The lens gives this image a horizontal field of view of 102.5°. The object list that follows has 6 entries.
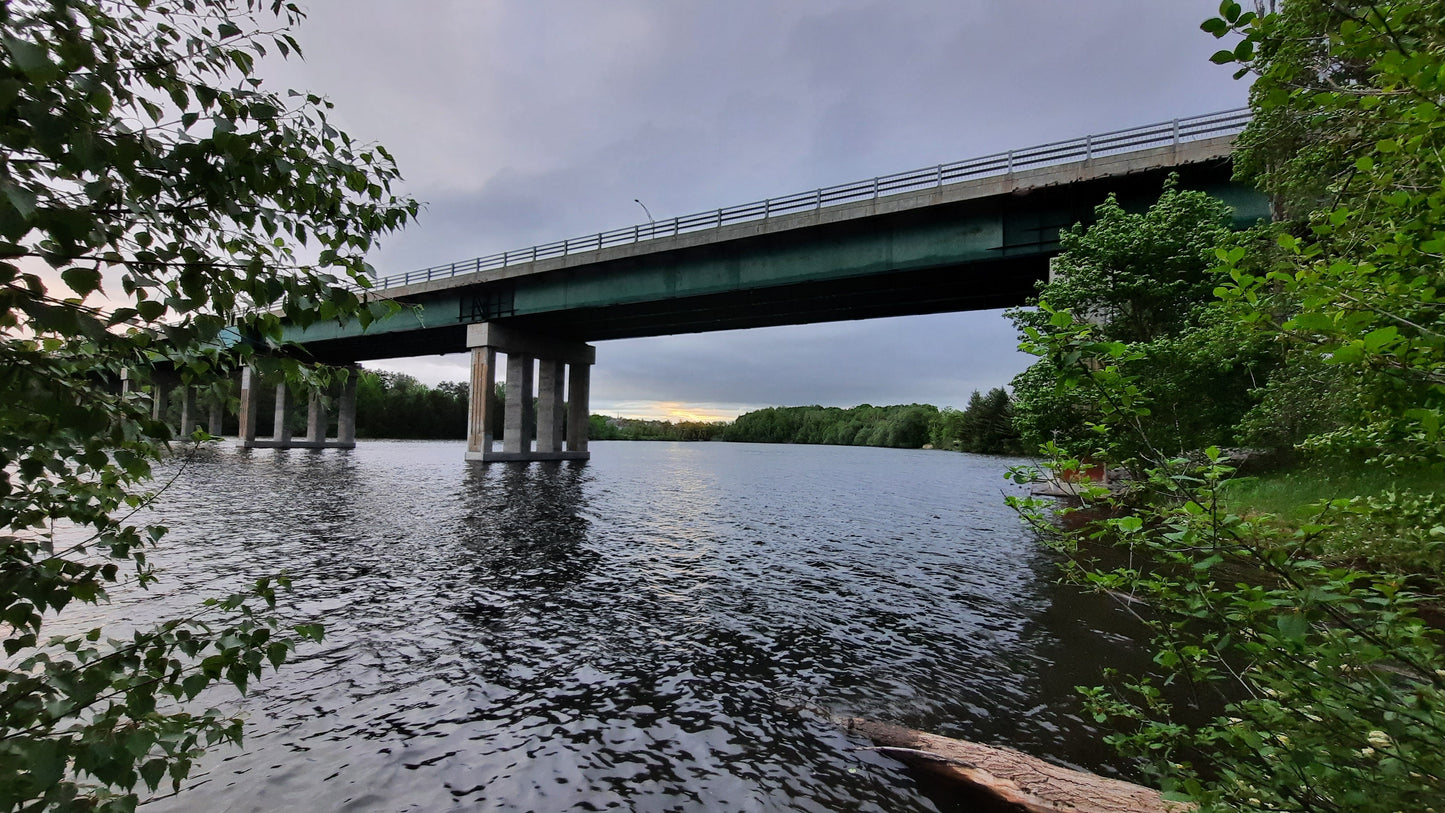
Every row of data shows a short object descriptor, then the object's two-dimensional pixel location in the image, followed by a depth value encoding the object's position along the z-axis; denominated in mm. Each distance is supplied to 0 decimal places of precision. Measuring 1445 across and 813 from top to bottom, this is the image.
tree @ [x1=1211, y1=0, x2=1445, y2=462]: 2379
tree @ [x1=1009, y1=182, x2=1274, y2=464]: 15953
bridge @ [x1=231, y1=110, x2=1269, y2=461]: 21859
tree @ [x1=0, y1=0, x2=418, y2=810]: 1688
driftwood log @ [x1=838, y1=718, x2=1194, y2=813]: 4852
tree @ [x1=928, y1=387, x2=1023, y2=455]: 96375
